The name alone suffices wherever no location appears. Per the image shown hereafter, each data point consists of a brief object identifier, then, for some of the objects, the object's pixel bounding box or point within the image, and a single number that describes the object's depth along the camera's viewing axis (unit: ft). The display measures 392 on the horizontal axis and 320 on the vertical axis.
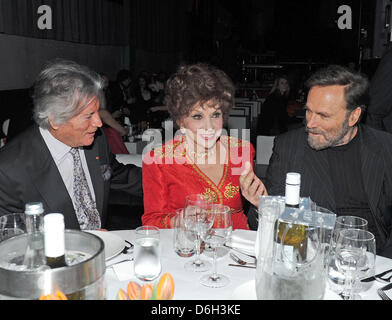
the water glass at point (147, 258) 3.93
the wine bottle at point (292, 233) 3.47
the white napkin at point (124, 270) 4.07
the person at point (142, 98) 25.00
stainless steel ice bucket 2.63
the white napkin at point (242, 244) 4.70
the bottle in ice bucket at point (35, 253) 3.19
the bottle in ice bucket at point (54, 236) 2.45
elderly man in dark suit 5.75
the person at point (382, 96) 10.27
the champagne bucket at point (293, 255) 3.12
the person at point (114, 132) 13.89
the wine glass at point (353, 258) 3.70
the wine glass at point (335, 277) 3.82
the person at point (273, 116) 19.21
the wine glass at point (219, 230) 4.22
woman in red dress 6.98
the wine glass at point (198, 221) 4.24
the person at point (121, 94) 24.38
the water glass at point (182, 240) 4.41
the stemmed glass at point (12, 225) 4.36
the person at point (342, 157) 6.77
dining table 3.76
